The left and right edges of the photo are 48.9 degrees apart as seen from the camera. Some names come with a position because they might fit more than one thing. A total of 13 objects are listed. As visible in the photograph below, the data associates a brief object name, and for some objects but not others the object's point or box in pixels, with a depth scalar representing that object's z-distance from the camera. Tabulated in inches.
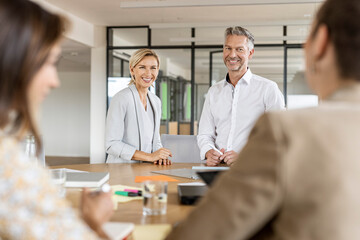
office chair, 136.3
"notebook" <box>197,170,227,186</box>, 57.1
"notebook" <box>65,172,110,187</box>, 74.2
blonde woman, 118.4
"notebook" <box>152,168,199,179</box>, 92.0
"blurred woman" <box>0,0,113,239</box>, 32.6
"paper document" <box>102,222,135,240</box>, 43.5
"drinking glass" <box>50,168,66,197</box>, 63.0
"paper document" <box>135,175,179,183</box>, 85.0
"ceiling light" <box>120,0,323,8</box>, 195.3
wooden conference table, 54.5
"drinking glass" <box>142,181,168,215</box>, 57.0
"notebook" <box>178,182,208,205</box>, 61.4
